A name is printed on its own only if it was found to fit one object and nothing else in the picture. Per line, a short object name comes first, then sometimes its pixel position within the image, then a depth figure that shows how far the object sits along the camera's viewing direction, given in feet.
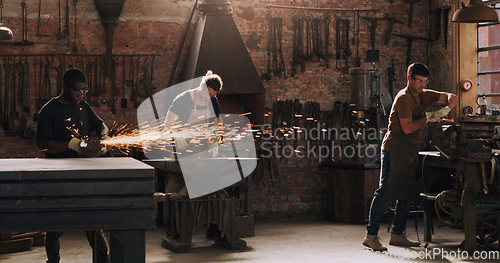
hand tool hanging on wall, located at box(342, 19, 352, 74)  26.18
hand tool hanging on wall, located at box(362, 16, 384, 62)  26.37
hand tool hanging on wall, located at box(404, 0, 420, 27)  26.86
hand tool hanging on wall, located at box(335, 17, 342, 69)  26.09
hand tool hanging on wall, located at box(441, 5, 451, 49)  26.29
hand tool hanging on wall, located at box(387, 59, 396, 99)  26.61
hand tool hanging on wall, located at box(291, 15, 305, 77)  25.61
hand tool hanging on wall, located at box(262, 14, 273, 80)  25.32
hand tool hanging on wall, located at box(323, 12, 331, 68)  25.96
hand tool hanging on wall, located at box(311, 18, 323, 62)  25.82
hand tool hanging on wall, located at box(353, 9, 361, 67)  26.32
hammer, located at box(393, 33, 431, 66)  26.76
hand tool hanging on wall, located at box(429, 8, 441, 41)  26.73
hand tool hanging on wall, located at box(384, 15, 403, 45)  26.61
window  25.11
